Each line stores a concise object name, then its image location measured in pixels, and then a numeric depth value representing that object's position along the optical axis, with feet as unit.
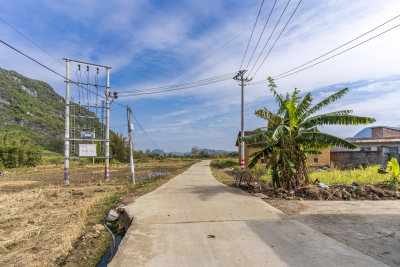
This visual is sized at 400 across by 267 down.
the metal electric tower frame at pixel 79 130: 45.62
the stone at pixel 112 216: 19.66
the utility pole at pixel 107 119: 49.49
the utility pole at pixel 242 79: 61.00
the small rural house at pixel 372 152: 54.65
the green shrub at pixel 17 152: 94.32
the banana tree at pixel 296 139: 27.50
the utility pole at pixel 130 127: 44.72
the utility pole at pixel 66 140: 45.11
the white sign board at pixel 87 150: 48.49
